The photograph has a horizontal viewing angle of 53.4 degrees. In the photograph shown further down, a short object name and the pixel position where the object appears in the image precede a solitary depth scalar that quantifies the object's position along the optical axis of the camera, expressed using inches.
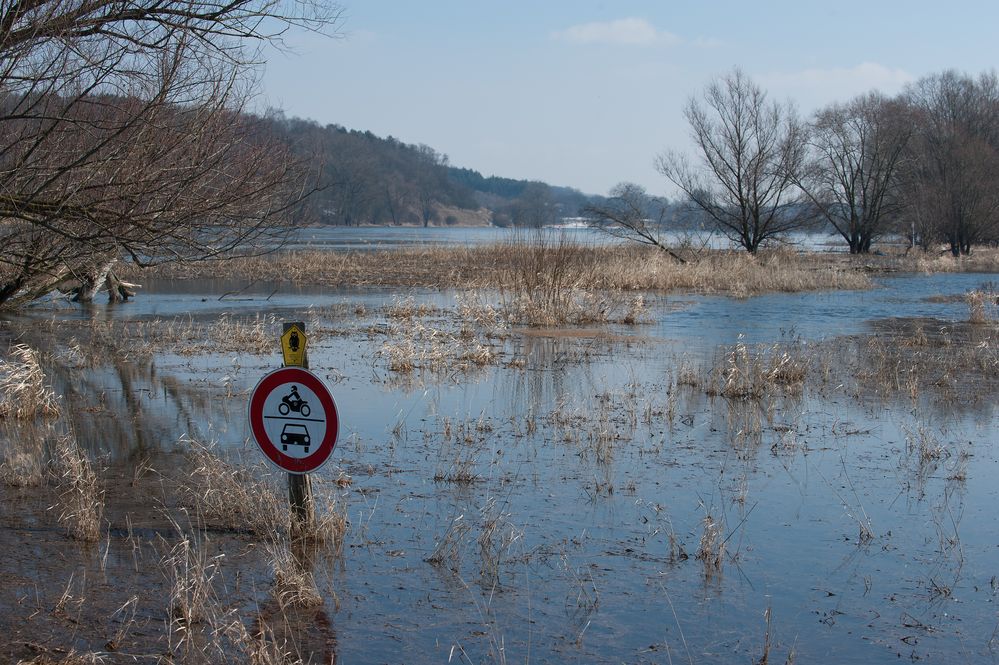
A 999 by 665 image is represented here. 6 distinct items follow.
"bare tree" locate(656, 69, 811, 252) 1664.6
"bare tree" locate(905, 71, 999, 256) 1945.1
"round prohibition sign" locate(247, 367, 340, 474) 227.3
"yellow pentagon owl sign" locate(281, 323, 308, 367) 229.9
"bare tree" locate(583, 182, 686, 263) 1465.3
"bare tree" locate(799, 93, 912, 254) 1974.7
